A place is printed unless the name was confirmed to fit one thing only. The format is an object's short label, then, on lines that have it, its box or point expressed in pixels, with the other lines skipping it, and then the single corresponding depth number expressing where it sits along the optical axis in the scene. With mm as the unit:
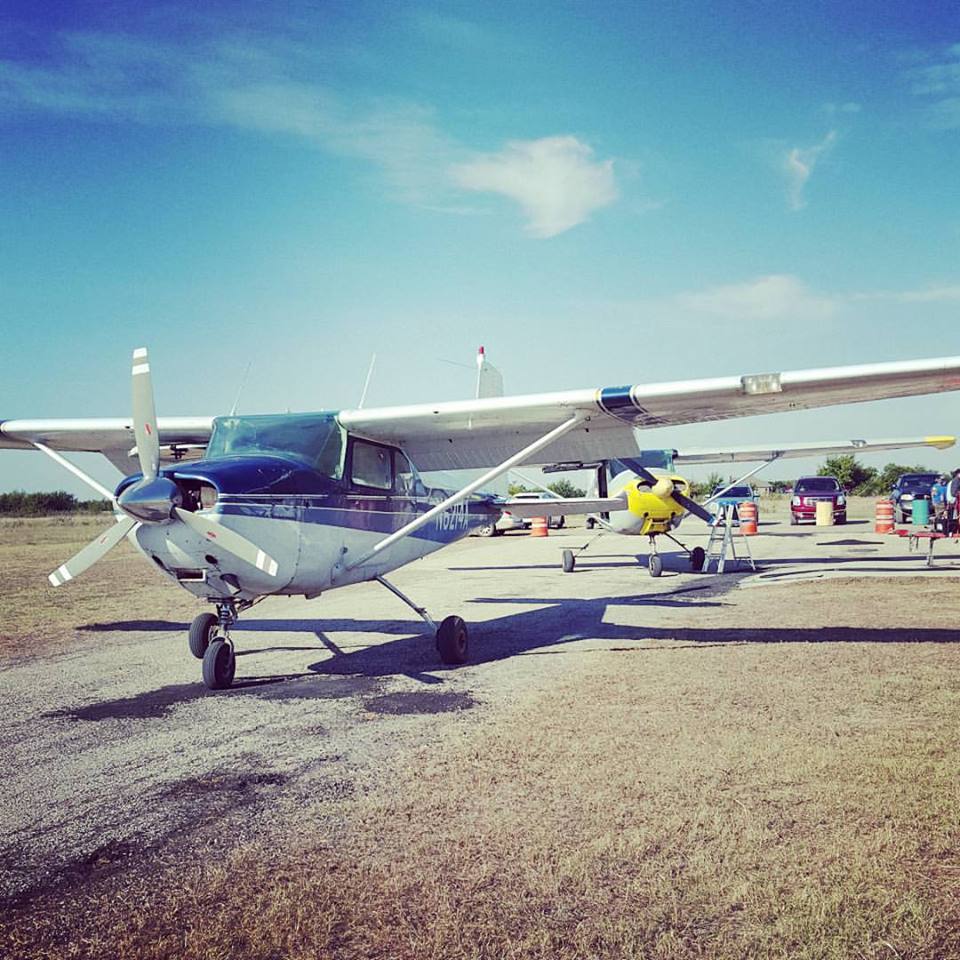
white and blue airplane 6410
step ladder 16281
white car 35906
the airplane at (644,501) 13922
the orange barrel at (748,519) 28453
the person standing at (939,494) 17047
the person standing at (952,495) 14816
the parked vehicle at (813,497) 34031
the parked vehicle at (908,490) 32438
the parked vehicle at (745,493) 32537
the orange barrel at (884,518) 27172
